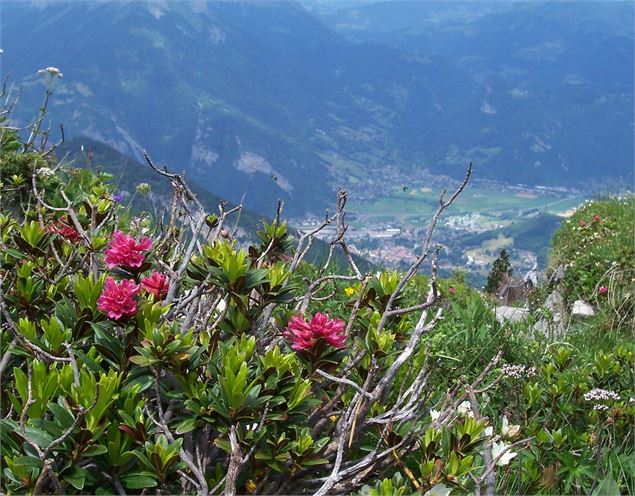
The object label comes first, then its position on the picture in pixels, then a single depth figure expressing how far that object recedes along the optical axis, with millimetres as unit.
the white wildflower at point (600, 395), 3100
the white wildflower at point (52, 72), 7113
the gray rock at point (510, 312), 5711
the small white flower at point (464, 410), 2516
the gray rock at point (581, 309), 7793
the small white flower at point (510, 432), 2242
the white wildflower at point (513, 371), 3153
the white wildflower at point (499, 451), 2199
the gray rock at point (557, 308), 6088
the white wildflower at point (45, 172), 5002
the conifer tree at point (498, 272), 13125
